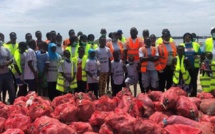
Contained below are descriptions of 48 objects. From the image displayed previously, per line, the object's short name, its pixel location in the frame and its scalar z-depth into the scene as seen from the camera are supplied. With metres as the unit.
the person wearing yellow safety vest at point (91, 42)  9.28
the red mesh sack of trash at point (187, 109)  4.73
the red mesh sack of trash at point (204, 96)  5.79
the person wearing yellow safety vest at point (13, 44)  9.17
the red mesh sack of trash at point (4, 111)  5.05
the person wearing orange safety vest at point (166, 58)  8.45
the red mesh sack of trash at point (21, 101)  5.42
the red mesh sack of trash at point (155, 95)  5.46
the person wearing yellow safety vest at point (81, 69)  8.27
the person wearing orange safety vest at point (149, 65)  8.12
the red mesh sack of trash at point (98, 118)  4.51
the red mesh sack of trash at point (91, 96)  6.19
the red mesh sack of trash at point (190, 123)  4.36
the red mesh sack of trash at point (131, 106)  4.78
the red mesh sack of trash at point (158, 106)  4.95
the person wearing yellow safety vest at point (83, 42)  9.02
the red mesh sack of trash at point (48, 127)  3.90
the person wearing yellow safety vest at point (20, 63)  7.95
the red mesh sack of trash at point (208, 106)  5.05
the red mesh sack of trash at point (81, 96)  5.51
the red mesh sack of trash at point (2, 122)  4.50
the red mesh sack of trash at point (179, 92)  5.31
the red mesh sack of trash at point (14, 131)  4.10
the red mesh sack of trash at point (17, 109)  4.97
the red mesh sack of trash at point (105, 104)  5.11
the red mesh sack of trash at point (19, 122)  4.39
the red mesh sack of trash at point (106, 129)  4.17
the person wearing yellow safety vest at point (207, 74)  7.63
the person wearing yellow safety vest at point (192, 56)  8.34
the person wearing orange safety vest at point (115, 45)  9.03
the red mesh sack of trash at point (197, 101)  5.35
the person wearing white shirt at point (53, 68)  8.16
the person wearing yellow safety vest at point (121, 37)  10.21
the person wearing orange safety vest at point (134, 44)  8.80
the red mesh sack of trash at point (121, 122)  4.07
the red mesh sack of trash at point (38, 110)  4.66
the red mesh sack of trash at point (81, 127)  4.32
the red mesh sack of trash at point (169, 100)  4.85
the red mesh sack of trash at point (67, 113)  4.59
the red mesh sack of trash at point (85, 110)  4.76
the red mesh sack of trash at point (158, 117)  4.62
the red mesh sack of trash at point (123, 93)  5.67
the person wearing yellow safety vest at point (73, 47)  8.69
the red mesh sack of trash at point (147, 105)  5.00
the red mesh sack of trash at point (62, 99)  5.42
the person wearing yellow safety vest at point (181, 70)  7.96
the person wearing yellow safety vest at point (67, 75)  7.90
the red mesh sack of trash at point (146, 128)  4.04
